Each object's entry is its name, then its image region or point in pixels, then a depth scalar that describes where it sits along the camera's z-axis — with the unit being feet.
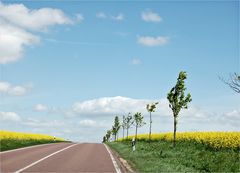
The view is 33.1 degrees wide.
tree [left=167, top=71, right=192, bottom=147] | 115.75
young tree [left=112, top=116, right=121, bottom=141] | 346.37
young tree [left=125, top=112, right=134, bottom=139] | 283.94
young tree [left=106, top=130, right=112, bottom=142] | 418.35
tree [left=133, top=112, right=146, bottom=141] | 241.96
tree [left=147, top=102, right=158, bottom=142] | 179.42
